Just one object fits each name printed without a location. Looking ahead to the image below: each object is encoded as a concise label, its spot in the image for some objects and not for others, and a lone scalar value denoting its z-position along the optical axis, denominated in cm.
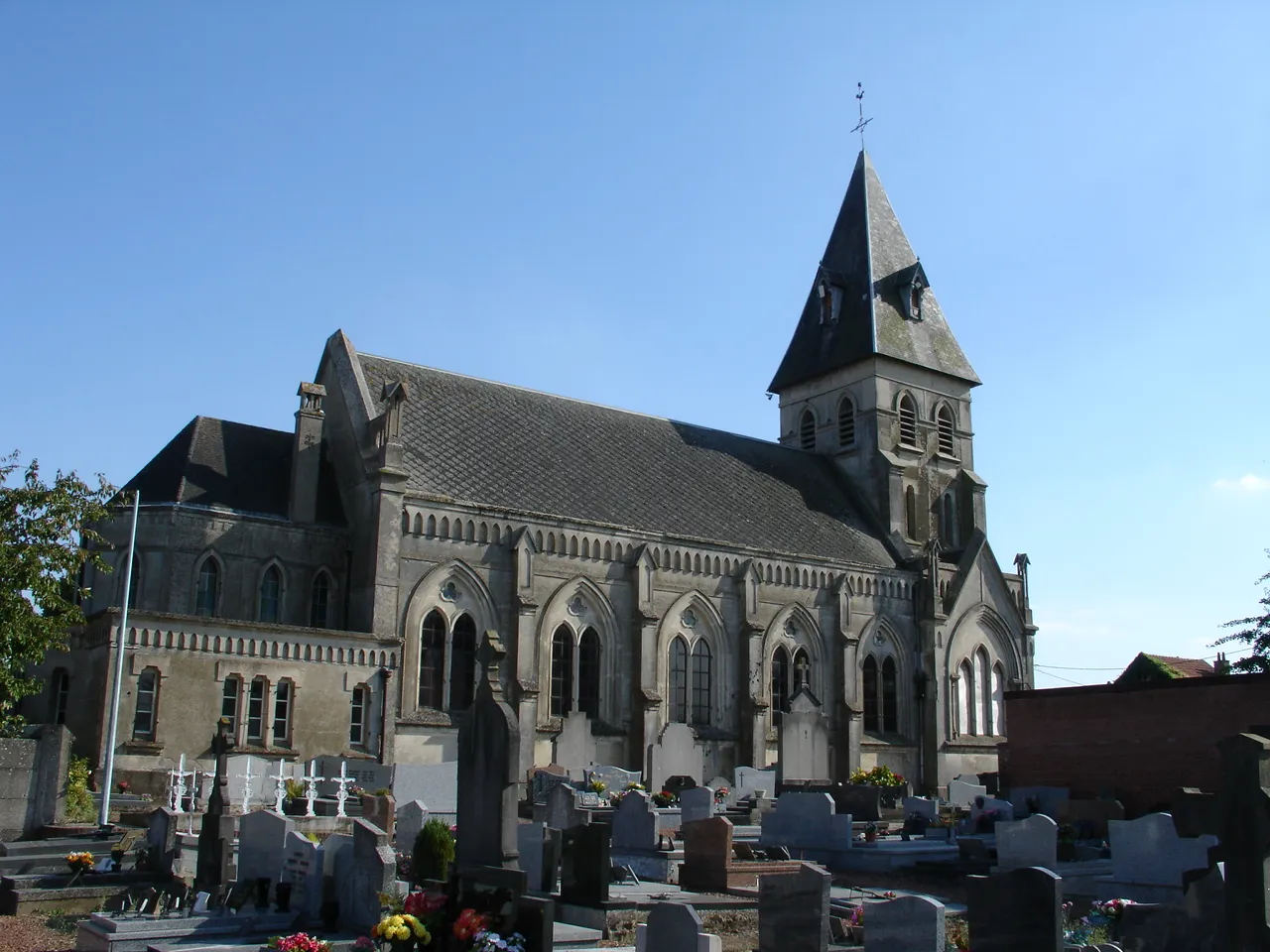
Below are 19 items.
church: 2692
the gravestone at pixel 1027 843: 1825
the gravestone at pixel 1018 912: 995
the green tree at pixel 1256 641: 3534
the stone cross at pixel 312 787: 2150
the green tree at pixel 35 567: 2105
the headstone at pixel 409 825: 1931
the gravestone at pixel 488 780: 1334
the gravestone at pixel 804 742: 3000
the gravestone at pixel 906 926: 1065
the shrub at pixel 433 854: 1562
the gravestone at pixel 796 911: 1120
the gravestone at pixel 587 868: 1500
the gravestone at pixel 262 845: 1538
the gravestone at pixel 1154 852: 1730
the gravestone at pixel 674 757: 3006
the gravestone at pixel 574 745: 2959
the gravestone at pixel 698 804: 2261
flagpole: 2153
